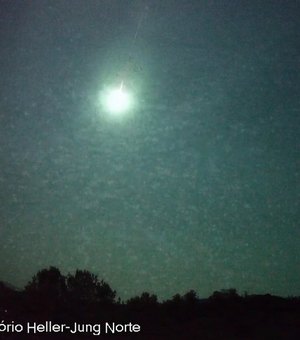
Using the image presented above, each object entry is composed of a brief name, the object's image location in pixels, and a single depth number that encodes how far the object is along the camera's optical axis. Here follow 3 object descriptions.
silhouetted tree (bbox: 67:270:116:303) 56.84
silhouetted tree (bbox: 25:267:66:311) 31.31
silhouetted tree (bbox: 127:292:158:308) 39.29
